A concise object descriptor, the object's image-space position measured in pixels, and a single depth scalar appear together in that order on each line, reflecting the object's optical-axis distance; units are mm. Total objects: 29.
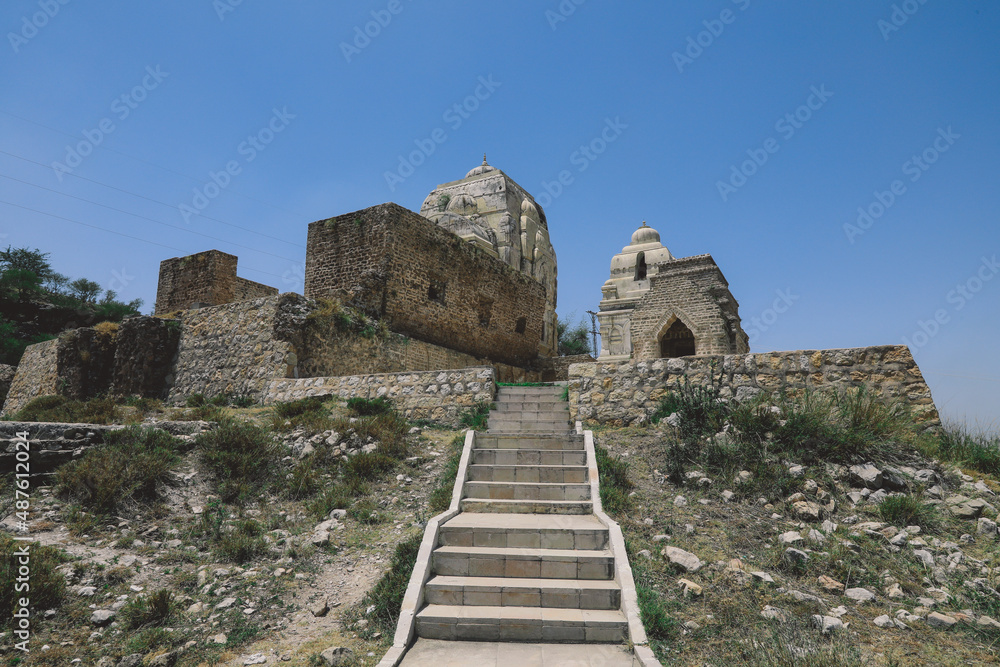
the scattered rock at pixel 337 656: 4145
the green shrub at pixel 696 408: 7488
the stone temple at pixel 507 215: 29266
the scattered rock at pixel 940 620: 4270
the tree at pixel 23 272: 29055
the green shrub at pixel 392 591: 4699
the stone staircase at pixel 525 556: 4574
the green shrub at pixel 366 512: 6324
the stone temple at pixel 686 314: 17812
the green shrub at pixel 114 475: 6109
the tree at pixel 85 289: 36812
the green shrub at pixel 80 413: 9352
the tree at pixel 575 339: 51156
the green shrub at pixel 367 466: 7277
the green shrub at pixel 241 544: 5602
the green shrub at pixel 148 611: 4590
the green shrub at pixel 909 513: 5543
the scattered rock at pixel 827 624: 4254
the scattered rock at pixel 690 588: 4758
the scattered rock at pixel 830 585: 4793
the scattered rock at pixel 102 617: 4555
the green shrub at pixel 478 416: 8750
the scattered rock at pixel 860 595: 4645
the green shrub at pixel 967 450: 6656
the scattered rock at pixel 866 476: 6145
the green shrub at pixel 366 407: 9211
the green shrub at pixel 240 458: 6957
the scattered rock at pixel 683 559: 5047
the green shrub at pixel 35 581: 4457
